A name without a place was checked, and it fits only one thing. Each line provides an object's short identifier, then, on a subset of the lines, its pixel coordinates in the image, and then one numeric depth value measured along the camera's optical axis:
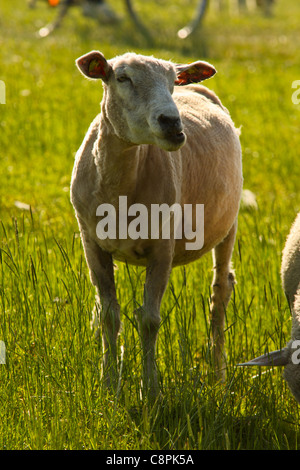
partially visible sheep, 6.96
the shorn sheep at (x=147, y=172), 7.29
